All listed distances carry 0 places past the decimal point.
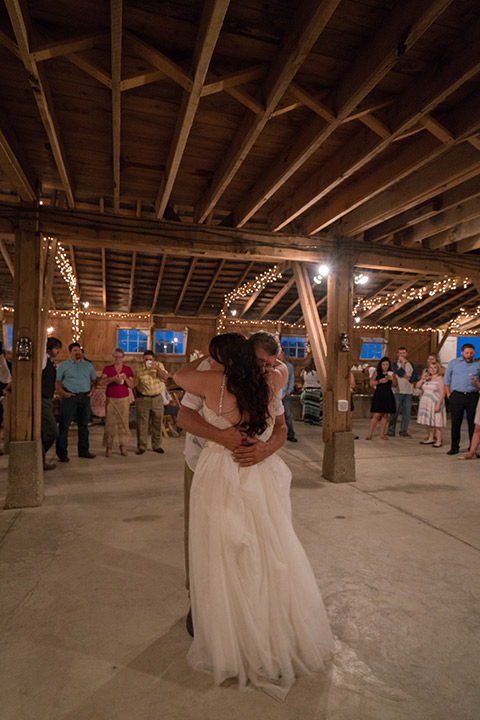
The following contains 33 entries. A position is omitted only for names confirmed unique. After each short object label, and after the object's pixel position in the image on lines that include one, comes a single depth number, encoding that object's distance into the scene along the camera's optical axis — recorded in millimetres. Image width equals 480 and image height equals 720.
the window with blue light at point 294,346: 17062
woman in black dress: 9195
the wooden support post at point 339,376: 6145
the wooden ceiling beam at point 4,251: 9958
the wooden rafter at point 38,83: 2383
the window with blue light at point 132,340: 15242
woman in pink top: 7281
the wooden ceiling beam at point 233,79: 3045
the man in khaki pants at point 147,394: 7426
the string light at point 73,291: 9931
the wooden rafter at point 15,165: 3704
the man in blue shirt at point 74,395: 7004
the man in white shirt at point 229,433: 2314
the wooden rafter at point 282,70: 2459
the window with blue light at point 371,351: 17469
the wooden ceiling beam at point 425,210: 4957
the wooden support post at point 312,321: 6512
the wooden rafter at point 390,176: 3557
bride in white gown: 2141
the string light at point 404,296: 12750
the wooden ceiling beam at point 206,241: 5234
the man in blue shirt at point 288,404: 8781
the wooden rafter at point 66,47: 2689
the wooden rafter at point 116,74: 2326
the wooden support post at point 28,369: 4980
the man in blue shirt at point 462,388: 7812
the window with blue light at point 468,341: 18562
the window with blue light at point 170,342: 15570
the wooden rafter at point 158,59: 2844
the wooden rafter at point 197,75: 2393
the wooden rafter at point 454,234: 5917
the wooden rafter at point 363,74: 2523
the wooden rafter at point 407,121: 2910
